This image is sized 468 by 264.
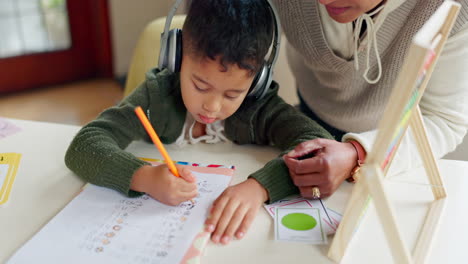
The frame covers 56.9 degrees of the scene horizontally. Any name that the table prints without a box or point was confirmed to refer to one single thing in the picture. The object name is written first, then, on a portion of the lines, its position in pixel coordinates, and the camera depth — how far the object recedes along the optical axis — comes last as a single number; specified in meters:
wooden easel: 0.49
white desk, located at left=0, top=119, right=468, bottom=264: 0.69
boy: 0.79
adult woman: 0.86
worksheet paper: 0.65
